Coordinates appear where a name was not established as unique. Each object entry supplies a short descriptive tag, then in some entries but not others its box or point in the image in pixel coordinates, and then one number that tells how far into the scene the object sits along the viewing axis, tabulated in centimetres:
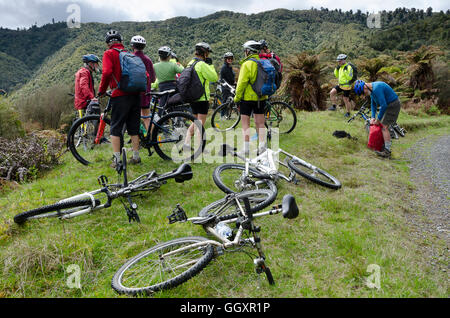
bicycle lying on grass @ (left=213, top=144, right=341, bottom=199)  452
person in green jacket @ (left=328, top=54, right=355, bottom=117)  1139
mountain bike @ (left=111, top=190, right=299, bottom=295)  246
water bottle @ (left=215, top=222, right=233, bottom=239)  299
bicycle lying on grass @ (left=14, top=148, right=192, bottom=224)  357
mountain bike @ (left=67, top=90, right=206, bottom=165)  545
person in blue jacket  727
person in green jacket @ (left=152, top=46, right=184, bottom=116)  714
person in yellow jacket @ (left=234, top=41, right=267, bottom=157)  573
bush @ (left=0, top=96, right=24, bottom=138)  923
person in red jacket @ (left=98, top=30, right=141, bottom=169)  458
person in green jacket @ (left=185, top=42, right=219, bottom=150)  579
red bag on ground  773
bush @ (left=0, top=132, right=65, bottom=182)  602
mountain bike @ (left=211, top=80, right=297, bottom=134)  873
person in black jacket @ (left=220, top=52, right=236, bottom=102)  972
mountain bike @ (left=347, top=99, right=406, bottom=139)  1060
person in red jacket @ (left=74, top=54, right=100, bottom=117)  699
